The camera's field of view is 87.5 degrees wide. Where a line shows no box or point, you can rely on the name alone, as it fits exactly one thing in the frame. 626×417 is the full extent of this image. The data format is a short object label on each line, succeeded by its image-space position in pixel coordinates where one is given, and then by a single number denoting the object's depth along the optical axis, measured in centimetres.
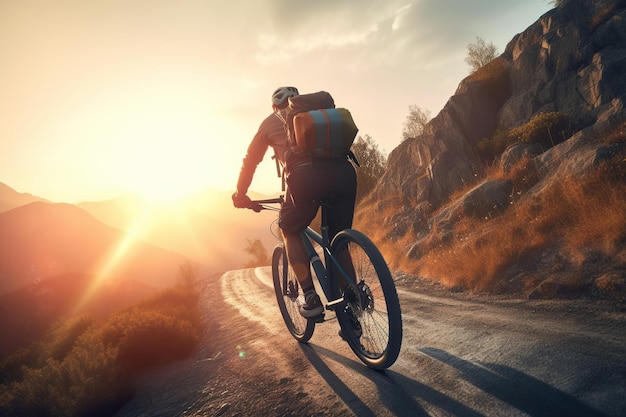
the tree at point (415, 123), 3656
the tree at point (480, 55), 2997
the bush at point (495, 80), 1670
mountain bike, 270
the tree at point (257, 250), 4394
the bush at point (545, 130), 1127
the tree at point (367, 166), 2646
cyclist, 336
